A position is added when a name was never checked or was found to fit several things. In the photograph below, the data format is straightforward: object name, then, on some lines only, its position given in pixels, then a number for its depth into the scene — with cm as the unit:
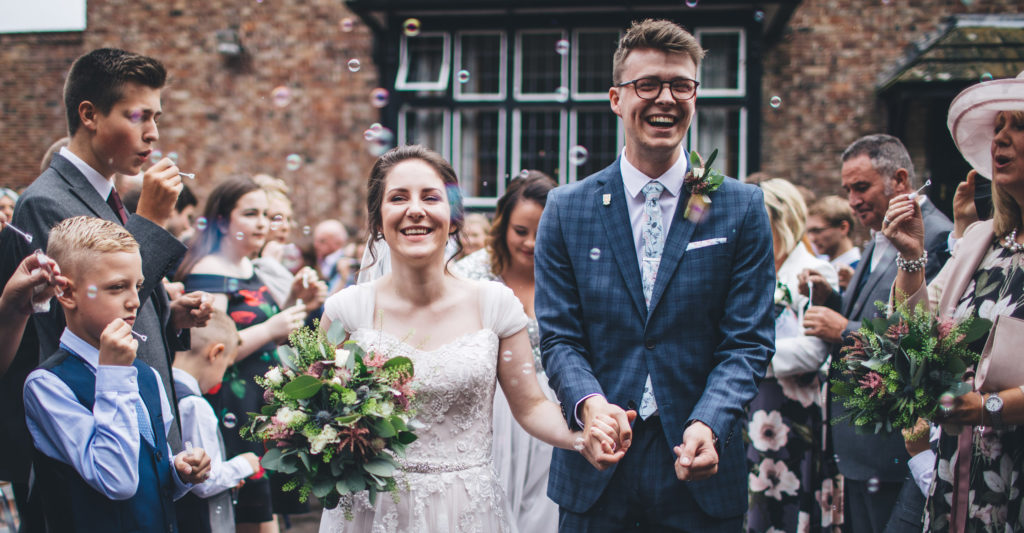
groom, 243
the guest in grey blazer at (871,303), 364
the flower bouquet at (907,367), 252
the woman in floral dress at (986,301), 247
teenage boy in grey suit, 287
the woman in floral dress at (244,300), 423
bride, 264
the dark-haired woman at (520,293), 378
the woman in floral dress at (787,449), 452
